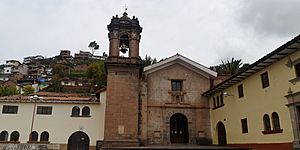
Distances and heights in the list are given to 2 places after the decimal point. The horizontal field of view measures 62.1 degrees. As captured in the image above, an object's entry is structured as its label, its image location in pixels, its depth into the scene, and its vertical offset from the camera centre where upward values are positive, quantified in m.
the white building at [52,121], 20.66 +0.84
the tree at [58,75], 53.19 +14.83
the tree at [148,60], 33.39 +9.44
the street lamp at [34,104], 20.61 +2.24
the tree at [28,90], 47.18 +7.82
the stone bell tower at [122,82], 18.27 +3.64
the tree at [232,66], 25.44 +6.31
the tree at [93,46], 99.65 +33.45
